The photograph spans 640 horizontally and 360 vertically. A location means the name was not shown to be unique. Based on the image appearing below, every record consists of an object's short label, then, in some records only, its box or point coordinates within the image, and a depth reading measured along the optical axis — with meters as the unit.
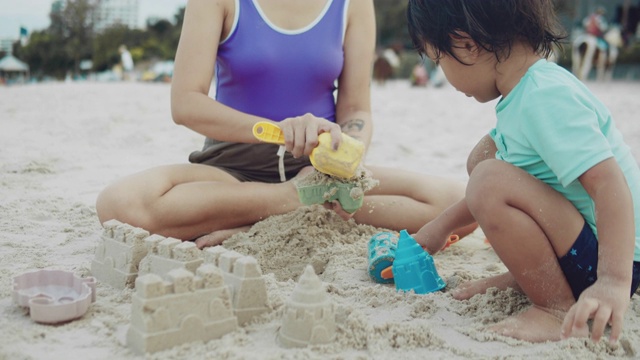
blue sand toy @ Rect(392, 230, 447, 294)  1.84
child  1.42
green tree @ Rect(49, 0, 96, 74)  26.11
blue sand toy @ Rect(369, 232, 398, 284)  1.92
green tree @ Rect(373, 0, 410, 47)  31.97
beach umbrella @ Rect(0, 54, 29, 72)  20.03
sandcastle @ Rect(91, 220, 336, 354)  1.32
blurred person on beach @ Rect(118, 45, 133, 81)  20.74
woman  2.32
